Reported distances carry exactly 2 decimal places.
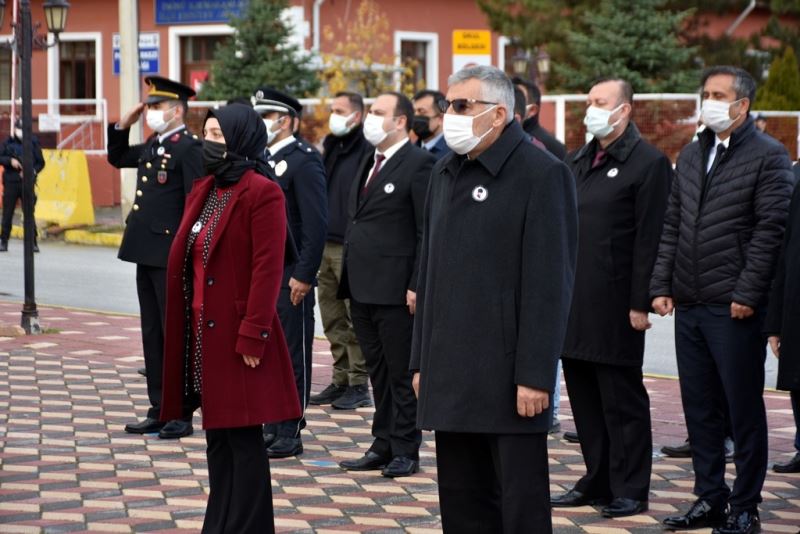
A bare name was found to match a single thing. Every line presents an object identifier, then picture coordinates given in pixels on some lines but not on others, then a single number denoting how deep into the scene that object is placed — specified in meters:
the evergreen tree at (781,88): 38.92
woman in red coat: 8.91
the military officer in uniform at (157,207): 13.07
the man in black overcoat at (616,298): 10.49
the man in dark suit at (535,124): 14.00
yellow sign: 50.24
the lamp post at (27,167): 19.50
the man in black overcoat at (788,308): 9.51
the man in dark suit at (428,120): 14.78
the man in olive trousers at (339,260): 14.25
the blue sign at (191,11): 47.62
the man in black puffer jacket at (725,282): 9.74
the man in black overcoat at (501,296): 7.61
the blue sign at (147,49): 40.51
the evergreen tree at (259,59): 41.82
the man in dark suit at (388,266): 11.77
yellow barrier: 36.92
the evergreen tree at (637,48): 40.79
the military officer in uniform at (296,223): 12.31
